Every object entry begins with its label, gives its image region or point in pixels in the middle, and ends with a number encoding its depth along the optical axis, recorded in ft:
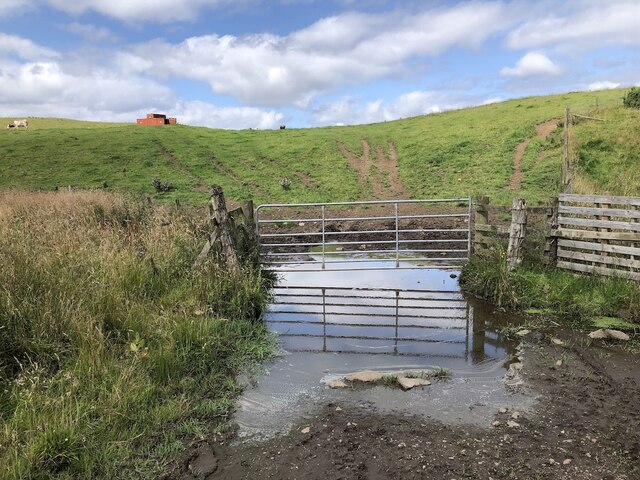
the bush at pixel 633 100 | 94.73
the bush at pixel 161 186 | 78.18
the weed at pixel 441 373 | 19.94
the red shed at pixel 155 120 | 170.28
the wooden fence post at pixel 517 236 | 31.71
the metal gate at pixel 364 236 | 42.09
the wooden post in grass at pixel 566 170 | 60.85
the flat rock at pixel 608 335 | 23.09
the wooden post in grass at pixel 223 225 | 30.07
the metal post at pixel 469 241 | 38.01
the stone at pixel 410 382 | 18.88
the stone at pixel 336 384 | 19.16
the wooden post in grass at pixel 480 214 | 36.70
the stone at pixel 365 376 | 19.62
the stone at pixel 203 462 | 13.65
